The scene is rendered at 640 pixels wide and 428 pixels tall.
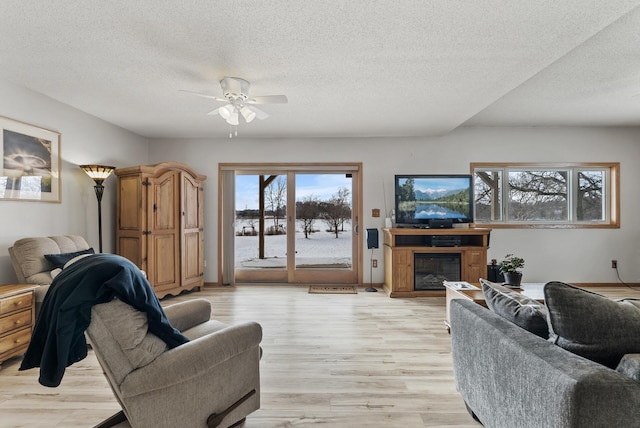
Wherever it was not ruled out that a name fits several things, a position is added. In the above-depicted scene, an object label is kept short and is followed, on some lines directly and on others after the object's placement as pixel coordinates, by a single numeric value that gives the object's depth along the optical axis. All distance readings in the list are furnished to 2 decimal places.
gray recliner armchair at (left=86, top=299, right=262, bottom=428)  1.33
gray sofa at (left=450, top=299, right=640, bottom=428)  1.00
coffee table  2.81
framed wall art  2.94
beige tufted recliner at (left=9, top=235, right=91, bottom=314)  2.81
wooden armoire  4.13
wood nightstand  2.45
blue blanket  1.24
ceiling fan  2.82
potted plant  3.19
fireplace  4.75
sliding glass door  5.39
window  5.21
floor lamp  3.68
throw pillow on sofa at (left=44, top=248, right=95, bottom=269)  2.95
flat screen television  4.99
